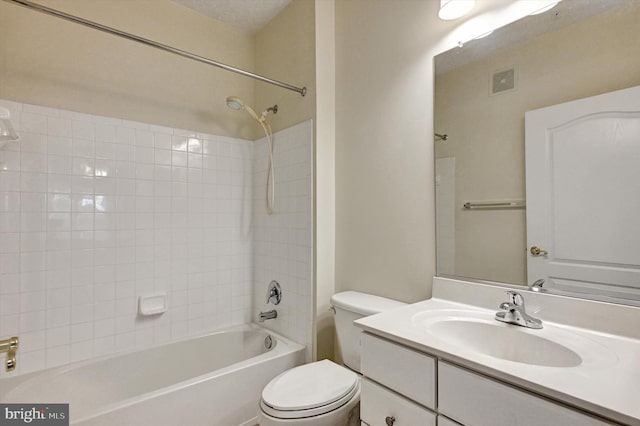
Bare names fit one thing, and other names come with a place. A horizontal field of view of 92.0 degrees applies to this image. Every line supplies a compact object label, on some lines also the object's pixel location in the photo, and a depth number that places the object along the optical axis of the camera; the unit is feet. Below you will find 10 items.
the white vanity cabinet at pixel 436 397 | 2.24
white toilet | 3.99
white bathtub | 4.63
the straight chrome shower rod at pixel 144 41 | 4.04
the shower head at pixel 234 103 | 6.30
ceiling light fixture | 4.23
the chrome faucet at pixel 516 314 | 3.38
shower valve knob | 7.02
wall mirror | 3.16
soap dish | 6.31
